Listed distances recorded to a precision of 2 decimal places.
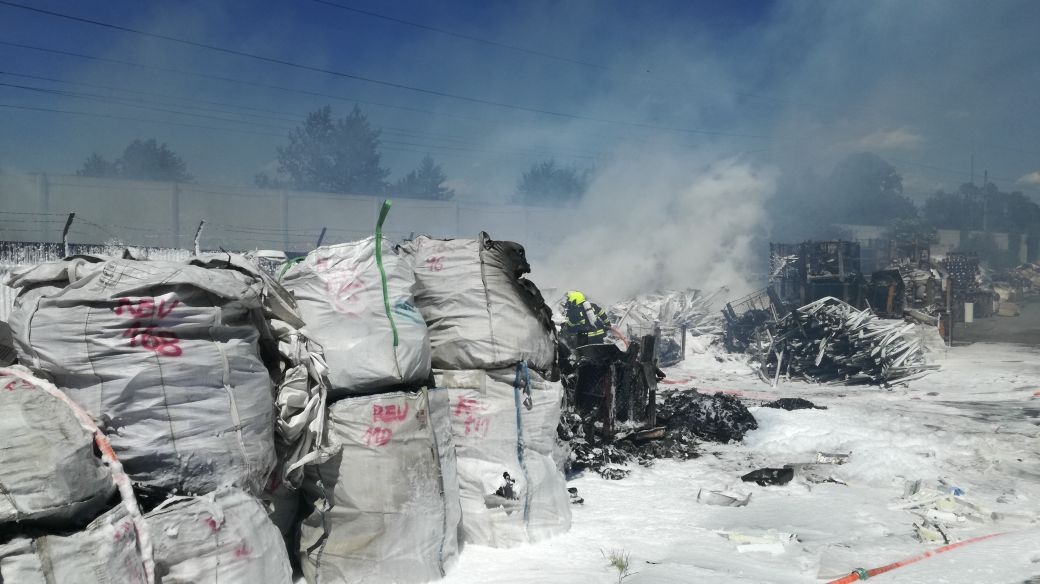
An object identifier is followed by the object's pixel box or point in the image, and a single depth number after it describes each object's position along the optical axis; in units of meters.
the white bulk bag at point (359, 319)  3.08
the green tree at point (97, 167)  41.60
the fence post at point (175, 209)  26.75
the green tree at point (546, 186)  54.94
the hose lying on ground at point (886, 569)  3.16
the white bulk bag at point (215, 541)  2.21
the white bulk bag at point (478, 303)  3.79
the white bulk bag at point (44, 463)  1.85
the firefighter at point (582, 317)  8.13
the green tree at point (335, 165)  40.56
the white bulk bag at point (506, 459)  3.56
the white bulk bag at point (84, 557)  1.79
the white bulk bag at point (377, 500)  2.92
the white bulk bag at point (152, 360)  2.27
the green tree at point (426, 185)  46.56
